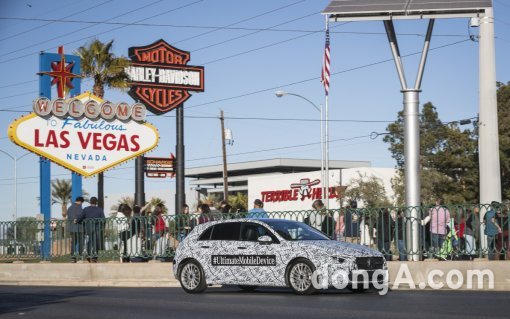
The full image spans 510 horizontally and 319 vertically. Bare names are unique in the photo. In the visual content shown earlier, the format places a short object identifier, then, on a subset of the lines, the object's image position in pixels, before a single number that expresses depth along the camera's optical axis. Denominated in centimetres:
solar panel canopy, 2261
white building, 7950
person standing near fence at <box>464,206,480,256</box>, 1973
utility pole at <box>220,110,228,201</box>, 6488
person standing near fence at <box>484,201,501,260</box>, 1944
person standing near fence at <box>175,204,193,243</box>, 2414
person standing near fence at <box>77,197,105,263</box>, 2591
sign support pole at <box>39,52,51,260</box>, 3394
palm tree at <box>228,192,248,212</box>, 9107
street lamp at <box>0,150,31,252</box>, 2809
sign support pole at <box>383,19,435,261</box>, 2225
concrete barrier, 1908
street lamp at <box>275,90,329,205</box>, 5498
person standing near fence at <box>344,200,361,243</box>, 2138
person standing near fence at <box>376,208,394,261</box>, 2095
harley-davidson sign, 4878
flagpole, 4852
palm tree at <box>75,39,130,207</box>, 4869
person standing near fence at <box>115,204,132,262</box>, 2520
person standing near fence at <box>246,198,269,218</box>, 2283
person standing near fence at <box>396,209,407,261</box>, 2078
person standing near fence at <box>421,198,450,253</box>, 2020
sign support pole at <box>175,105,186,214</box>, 4759
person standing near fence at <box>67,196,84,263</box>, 2627
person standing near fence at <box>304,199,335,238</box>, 2159
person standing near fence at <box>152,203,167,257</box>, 2445
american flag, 4106
